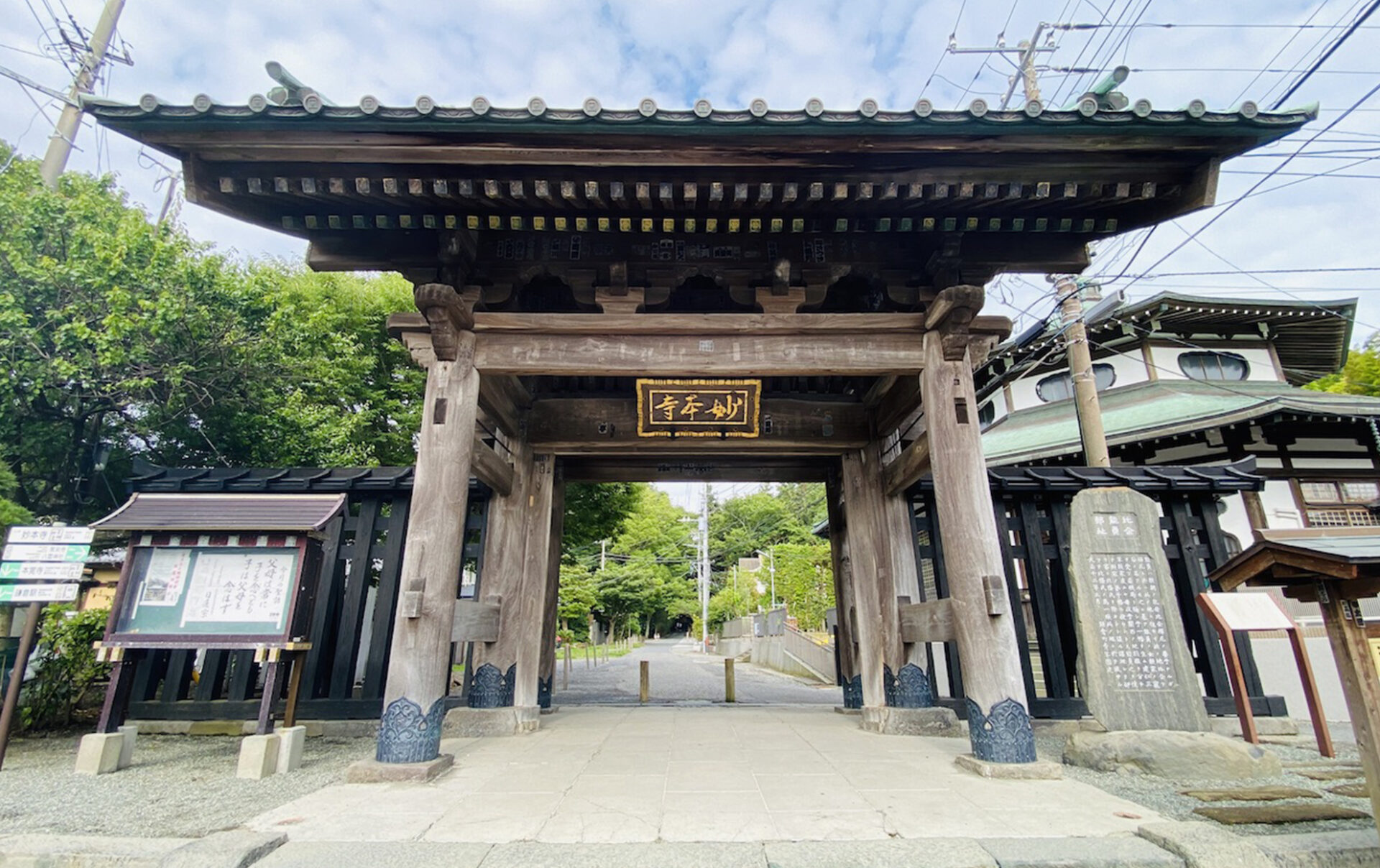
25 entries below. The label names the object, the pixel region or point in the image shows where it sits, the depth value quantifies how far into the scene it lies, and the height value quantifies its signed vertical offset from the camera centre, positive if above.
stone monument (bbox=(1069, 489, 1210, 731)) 5.55 -0.09
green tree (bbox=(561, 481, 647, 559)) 12.86 +2.18
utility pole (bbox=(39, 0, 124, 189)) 11.79 +9.90
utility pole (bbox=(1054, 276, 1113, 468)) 9.30 +3.68
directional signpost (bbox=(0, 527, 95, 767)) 4.96 +0.35
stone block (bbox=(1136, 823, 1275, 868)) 2.82 -1.09
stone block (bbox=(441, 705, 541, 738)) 6.52 -1.15
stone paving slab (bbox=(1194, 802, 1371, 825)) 3.58 -1.18
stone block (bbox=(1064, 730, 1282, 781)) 4.66 -1.11
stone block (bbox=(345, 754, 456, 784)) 4.25 -1.09
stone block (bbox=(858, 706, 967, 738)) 6.43 -1.14
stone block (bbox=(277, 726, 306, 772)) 5.05 -1.10
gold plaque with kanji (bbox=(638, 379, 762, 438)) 6.25 +2.08
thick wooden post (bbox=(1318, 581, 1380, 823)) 3.06 -0.30
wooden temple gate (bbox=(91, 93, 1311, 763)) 4.34 +3.19
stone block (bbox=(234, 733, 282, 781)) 4.84 -1.13
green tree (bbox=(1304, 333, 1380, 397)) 19.86 +7.71
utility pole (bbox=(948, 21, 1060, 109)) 11.28 +10.07
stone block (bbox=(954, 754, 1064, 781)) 4.30 -1.10
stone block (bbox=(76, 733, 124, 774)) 4.95 -1.12
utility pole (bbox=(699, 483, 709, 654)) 32.28 +2.07
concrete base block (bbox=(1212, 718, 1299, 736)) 6.71 -1.24
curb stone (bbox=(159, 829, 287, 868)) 2.79 -1.09
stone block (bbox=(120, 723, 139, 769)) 5.18 -1.08
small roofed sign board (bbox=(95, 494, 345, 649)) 5.19 +0.32
